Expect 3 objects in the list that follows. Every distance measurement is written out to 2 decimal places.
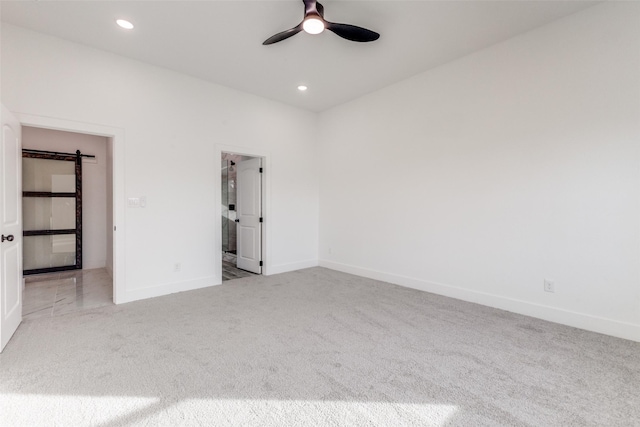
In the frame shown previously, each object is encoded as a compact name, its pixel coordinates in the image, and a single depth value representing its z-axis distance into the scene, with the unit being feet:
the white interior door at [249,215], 16.92
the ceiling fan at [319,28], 7.96
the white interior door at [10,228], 8.11
